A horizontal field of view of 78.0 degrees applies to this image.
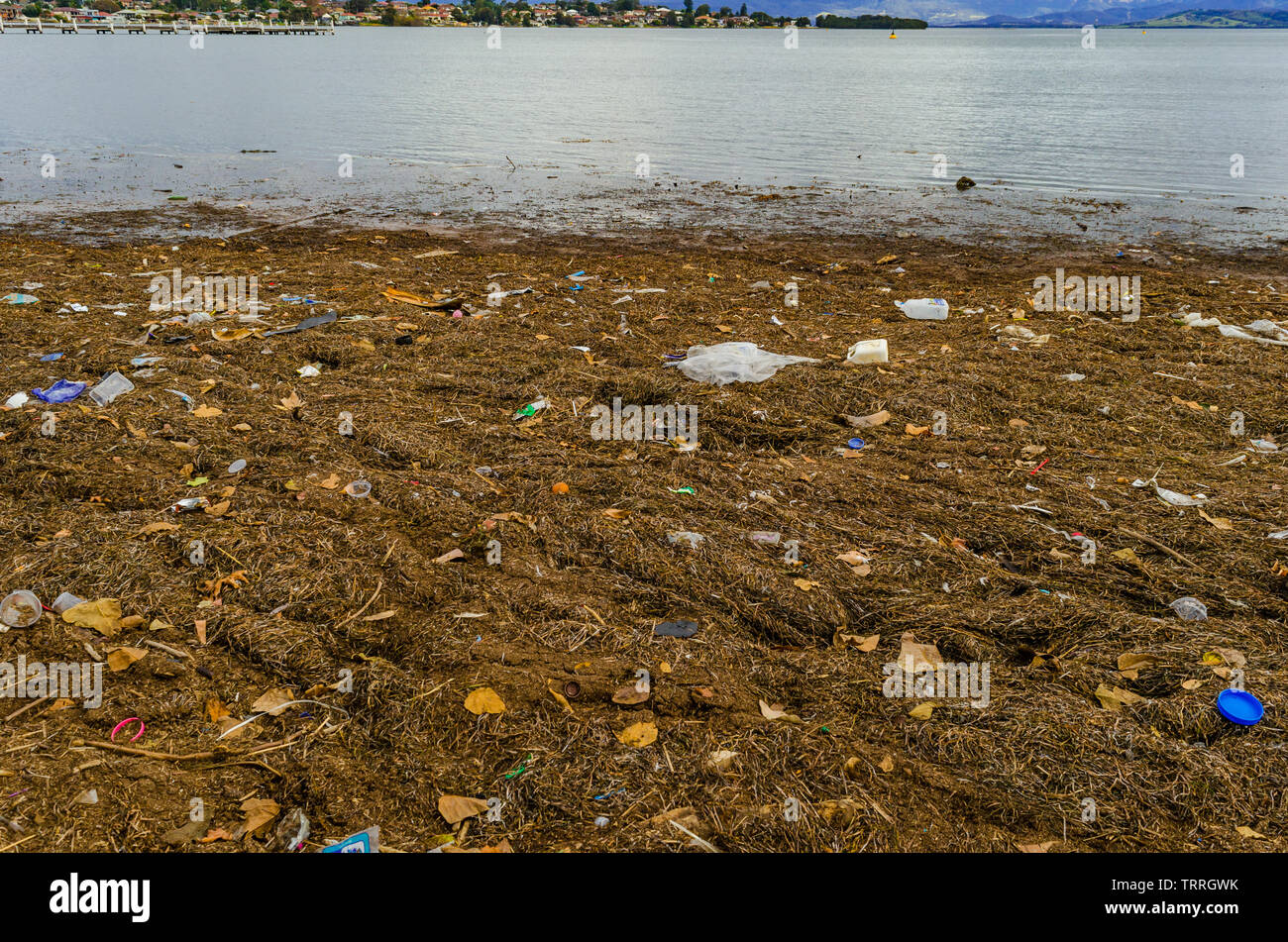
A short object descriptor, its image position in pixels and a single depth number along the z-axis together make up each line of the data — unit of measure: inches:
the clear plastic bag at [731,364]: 253.1
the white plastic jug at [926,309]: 322.7
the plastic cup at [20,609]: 132.0
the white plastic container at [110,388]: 220.1
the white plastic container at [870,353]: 270.4
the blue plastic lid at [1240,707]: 121.7
